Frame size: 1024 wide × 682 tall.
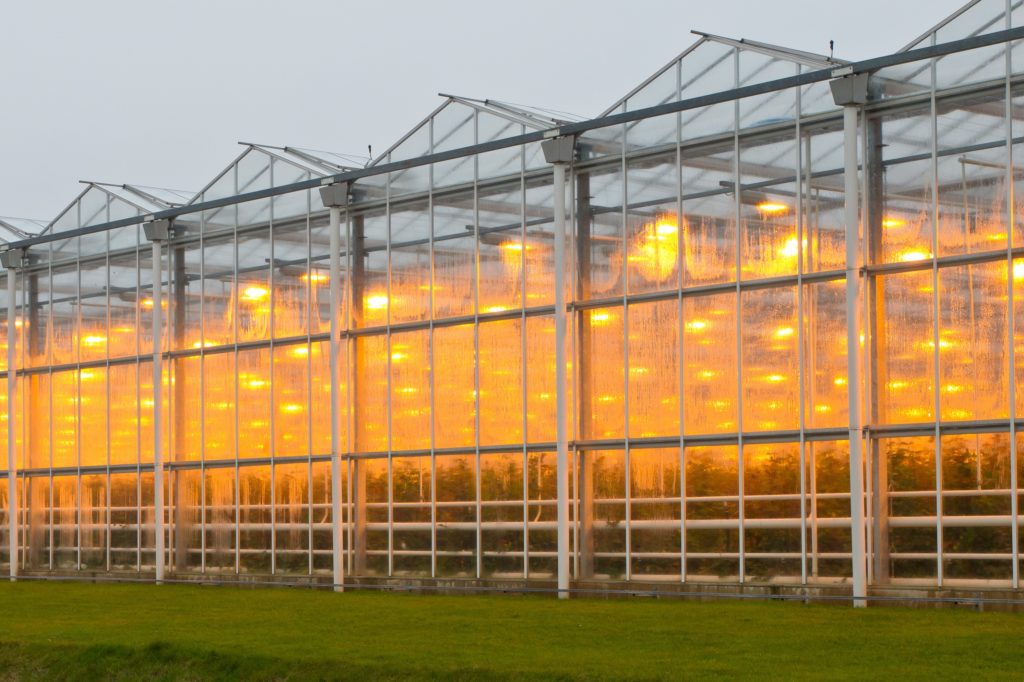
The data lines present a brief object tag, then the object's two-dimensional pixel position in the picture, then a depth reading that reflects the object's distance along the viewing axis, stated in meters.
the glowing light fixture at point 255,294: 42.84
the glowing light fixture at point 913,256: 30.74
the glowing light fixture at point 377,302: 39.97
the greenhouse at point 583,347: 30.44
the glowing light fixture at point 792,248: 32.47
